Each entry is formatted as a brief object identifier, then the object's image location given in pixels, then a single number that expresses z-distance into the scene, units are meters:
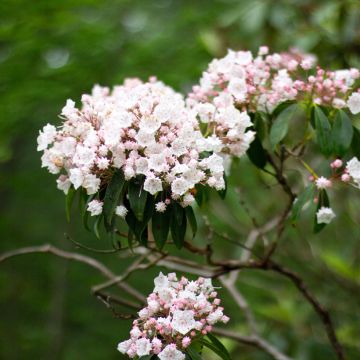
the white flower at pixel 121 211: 0.95
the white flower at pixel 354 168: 0.98
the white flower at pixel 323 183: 1.00
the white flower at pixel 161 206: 0.94
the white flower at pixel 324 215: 0.99
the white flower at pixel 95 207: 0.95
